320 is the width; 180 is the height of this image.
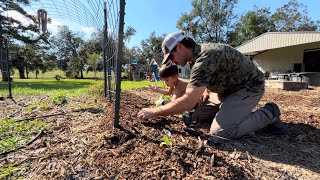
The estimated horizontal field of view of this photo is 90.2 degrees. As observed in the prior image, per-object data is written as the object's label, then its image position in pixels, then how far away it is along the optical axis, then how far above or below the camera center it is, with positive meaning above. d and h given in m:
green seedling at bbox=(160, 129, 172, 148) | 1.23 -0.49
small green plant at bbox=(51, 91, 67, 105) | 2.81 -0.35
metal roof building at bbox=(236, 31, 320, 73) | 8.62 +2.03
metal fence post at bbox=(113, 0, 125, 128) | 1.38 +0.10
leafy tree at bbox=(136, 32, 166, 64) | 28.88 +5.97
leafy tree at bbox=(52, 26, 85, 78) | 29.01 +6.26
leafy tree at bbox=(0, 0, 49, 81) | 12.86 +4.97
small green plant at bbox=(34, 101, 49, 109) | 2.42 -0.41
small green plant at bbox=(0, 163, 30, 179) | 1.04 -0.62
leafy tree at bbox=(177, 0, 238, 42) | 21.38 +8.31
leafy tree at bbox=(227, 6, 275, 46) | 20.98 +7.47
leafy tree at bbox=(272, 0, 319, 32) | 20.53 +7.86
